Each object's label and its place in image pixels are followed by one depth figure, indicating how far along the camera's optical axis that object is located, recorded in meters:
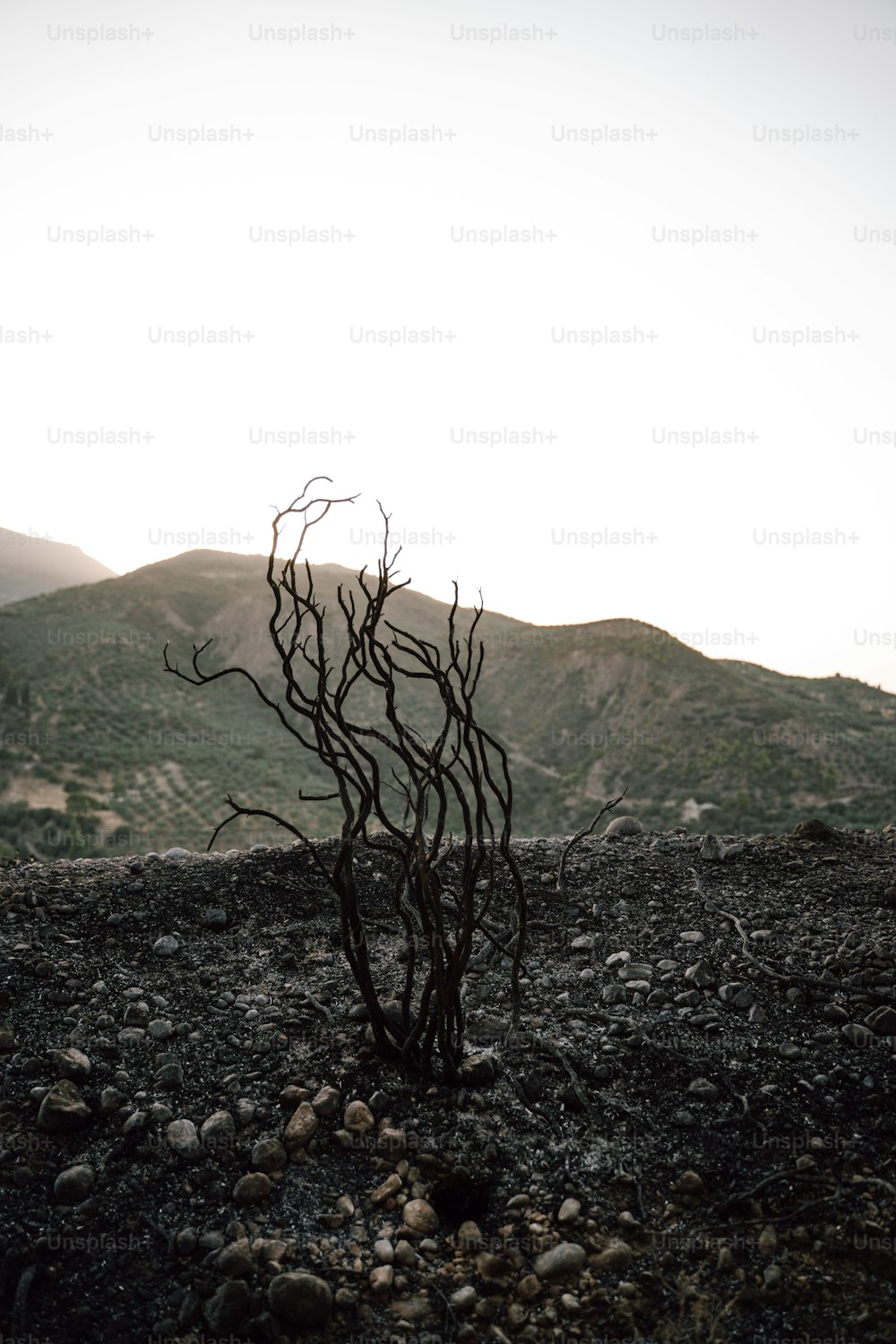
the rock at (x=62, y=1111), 2.32
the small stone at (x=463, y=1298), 1.89
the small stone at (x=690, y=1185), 2.17
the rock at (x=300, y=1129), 2.31
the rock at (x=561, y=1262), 1.95
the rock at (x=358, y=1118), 2.38
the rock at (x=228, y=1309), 1.78
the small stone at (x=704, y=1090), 2.52
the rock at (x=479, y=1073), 2.61
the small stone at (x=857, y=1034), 2.74
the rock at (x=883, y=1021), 2.79
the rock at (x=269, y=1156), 2.23
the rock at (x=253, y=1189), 2.12
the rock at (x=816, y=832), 5.00
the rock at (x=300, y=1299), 1.81
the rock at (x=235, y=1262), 1.91
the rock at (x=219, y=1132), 2.30
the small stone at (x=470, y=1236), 2.04
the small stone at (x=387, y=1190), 2.16
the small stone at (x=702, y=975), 3.21
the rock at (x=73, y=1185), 2.11
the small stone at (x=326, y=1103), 2.43
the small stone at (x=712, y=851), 4.70
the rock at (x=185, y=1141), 2.26
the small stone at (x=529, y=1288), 1.91
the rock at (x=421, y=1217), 2.08
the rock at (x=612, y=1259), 1.96
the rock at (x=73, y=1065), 2.53
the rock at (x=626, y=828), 5.45
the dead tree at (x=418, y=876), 2.40
